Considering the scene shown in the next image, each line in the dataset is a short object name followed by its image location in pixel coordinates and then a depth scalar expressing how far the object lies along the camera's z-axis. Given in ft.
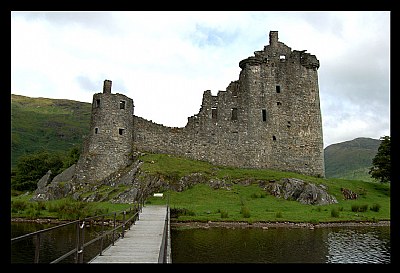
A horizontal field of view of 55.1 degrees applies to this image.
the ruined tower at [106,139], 121.29
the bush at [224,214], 81.05
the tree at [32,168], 186.80
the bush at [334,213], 85.30
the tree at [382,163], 134.00
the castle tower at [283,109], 144.15
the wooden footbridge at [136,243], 34.82
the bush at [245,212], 82.33
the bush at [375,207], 95.14
